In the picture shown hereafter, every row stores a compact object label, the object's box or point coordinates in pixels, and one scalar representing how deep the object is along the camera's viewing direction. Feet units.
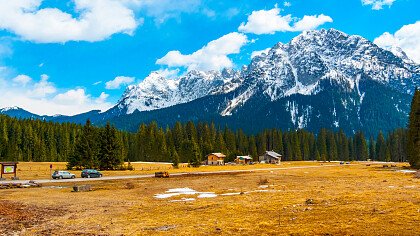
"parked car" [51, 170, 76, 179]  220.43
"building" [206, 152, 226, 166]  493.85
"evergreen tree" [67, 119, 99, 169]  316.81
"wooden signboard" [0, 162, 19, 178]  209.46
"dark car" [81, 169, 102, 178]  233.55
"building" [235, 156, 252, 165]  527.48
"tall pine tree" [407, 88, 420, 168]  284.00
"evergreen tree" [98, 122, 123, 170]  328.17
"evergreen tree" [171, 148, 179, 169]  354.74
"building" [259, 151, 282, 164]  552.82
